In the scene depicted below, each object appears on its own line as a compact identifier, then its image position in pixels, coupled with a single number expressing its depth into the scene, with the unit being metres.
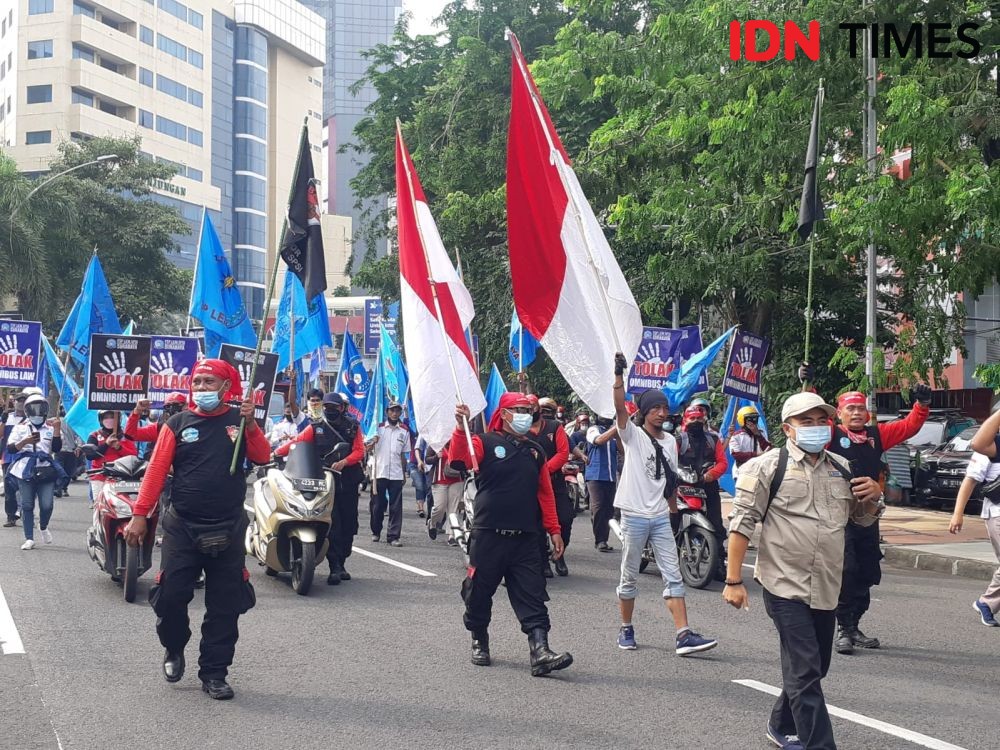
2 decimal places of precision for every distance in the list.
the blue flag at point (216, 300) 19.78
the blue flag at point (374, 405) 20.09
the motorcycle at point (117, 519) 10.29
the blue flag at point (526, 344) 21.20
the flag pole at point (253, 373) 6.77
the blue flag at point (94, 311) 21.42
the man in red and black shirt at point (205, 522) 6.64
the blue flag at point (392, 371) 20.19
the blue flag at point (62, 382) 22.95
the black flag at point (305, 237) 8.73
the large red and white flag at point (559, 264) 7.62
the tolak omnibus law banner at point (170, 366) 16.36
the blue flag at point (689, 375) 17.36
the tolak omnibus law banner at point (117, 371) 15.33
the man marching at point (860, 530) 7.92
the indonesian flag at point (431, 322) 8.46
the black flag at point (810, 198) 13.35
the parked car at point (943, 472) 19.03
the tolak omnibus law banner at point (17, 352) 20.53
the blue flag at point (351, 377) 24.95
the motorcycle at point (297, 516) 10.43
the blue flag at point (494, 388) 17.47
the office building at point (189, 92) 73.62
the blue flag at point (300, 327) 18.87
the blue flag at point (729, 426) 16.83
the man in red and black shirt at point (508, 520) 7.38
